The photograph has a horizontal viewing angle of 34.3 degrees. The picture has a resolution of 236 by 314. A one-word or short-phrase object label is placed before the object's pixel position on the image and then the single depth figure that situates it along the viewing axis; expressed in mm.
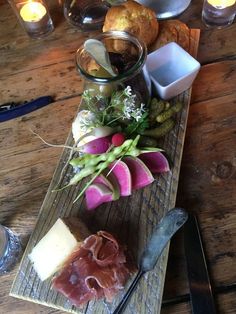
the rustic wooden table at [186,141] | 766
